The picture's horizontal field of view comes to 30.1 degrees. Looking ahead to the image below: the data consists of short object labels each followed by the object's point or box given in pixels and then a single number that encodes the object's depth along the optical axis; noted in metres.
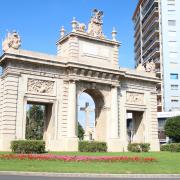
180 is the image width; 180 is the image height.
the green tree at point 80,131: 78.80
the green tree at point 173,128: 47.97
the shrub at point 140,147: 34.47
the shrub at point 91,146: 31.53
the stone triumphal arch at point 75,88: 31.61
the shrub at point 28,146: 26.80
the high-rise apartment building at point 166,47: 67.00
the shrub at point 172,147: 36.17
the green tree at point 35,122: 62.72
